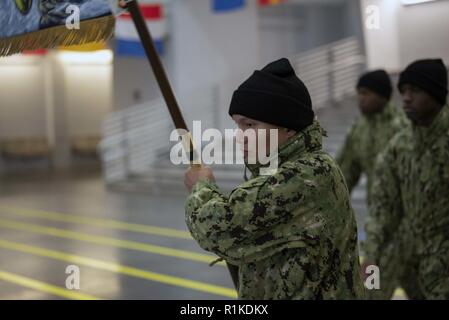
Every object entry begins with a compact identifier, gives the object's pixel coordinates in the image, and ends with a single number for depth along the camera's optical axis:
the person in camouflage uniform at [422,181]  3.59
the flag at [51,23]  2.77
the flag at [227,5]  9.22
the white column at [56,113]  20.41
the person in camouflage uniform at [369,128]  5.27
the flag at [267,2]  10.80
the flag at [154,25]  13.99
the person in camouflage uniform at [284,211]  2.06
